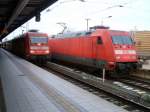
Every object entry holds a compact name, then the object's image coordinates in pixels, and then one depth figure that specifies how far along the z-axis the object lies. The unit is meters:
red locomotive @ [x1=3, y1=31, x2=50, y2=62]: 31.45
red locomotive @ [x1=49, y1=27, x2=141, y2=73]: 21.42
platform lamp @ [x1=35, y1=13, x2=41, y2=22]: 22.30
